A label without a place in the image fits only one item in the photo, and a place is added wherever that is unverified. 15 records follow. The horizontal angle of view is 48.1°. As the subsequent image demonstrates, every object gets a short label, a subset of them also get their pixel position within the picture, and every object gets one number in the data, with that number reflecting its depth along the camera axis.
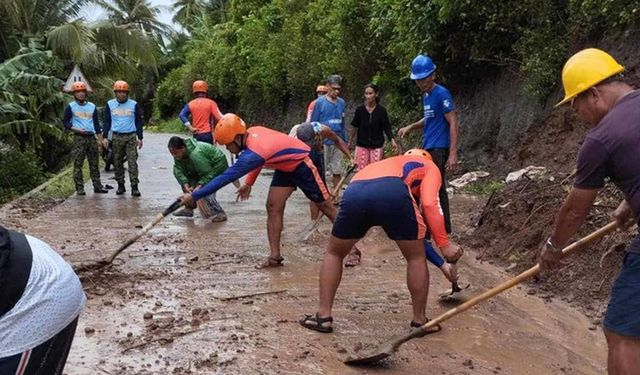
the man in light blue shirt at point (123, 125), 11.59
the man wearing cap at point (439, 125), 7.41
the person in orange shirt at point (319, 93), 11.14
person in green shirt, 8.72
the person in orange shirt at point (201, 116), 11.25
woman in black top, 10.26
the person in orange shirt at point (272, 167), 6.23
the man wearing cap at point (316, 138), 8.13
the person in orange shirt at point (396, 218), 4.63
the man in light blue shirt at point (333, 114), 10.80
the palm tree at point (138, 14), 47.24
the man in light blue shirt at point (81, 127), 11.57
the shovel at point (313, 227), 8.47
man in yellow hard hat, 3.16
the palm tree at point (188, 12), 54.69
